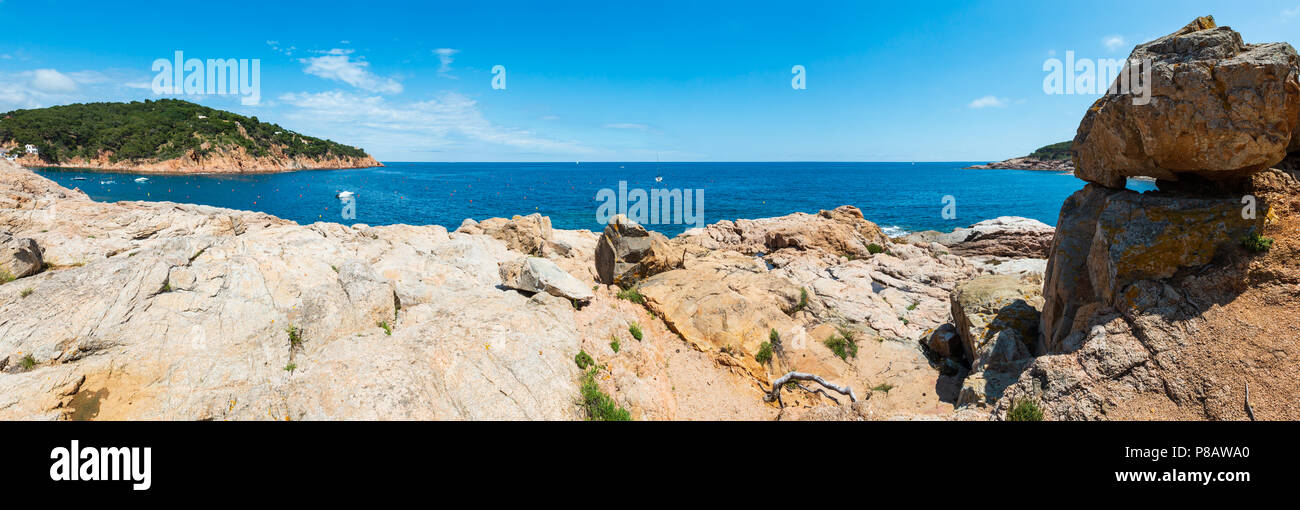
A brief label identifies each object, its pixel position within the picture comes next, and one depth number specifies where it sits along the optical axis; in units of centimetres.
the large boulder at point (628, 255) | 2028
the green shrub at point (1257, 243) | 846
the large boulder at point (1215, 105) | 770
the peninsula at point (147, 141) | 12625
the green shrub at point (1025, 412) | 858
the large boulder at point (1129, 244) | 893
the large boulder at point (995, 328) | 1141
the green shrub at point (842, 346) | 1616
